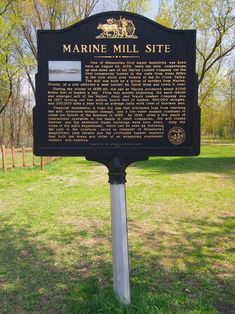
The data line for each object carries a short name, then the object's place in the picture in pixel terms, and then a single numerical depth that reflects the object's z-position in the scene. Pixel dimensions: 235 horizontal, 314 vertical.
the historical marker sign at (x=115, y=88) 3.54
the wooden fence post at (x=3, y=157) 16.50
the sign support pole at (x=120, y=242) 3.60
